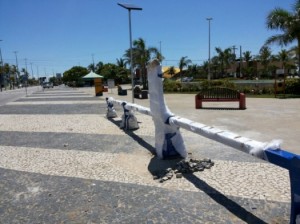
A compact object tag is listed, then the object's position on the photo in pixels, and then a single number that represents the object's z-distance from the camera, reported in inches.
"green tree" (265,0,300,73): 596.5
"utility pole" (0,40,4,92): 2402.0
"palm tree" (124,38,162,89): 1132.8
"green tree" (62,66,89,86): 2357.3
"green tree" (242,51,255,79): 1950.0
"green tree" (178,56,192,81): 2172.6
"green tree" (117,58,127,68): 2207.2
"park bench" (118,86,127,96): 811.7
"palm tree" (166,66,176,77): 2382.3
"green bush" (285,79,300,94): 626.1
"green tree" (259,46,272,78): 1940.2
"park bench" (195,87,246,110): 420.0
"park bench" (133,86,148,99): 644.4
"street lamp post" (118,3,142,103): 386.0
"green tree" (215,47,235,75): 2090.5
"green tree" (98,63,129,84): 1971.9
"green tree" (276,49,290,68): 1785.9
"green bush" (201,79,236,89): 689.1
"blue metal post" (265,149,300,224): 83.5
